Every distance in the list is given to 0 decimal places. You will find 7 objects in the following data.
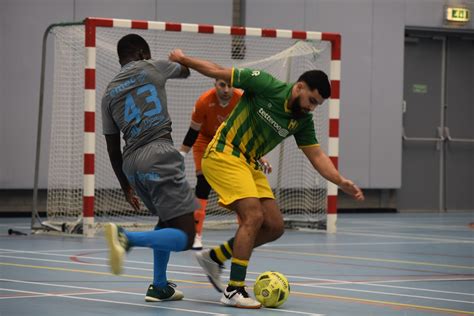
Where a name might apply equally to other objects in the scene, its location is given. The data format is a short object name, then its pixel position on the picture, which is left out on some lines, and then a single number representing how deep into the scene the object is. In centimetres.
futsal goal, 1524
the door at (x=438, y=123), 2298
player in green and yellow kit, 811
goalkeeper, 1310
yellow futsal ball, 802
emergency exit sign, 2259
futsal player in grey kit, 765
